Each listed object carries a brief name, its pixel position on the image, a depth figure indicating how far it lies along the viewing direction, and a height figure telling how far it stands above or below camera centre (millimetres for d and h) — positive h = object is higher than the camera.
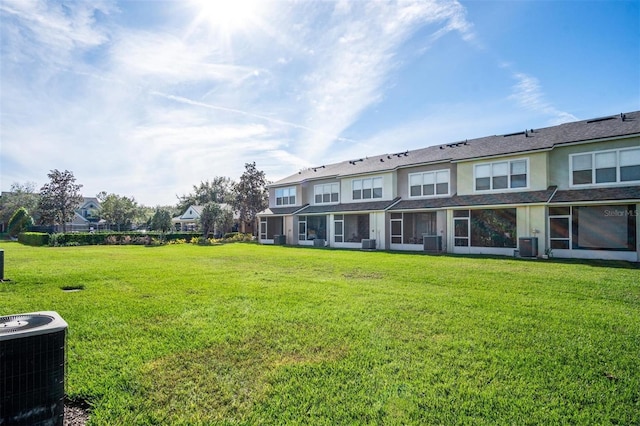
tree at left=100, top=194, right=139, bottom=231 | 54594 +2087
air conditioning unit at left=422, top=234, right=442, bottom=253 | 20172 -1284
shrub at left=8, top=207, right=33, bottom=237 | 41031 +299
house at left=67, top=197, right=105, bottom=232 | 63000 +1149
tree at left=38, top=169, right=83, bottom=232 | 36750 +2941
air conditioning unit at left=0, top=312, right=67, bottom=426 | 2207 -1016
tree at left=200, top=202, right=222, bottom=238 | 34812 +750
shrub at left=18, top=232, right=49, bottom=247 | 27245 -1251
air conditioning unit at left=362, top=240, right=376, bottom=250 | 22792 -1528
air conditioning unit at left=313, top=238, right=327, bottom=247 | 26688 -1563
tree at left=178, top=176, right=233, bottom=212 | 70375 +6767
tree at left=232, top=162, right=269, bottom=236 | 40688 +3780
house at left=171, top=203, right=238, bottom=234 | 53075 +544
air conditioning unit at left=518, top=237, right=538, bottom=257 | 16359 -1266
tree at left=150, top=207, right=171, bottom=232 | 33906 +354
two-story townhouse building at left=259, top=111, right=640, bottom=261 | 16000 +1488
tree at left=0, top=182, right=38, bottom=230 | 59541 +4258
